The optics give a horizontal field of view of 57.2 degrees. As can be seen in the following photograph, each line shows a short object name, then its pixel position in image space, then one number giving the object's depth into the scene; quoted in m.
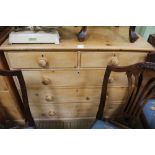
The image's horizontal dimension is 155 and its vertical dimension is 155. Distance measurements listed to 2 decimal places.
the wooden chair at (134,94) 0.78
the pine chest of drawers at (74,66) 0.89
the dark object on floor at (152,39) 1.05
